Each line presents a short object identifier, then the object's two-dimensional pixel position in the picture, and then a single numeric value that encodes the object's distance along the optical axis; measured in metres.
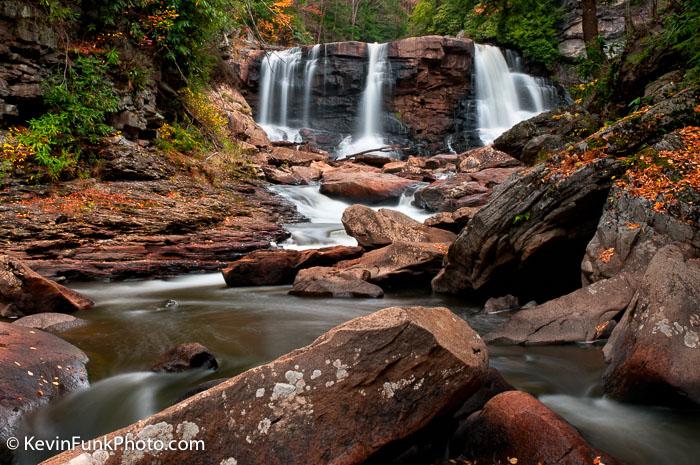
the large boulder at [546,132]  10.10
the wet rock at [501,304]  6.96
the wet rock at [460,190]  14.20
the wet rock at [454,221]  10.58
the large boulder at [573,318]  5.09
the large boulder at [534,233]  6.44
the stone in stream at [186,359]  4.68
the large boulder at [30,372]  3.43
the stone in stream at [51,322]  5.60
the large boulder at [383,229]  9.91
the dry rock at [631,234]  5.14
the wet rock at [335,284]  7.85
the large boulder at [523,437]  2.64
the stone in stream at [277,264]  8.97
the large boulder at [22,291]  6.11
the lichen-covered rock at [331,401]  2.45
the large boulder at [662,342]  3.45
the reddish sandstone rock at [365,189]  16.20
